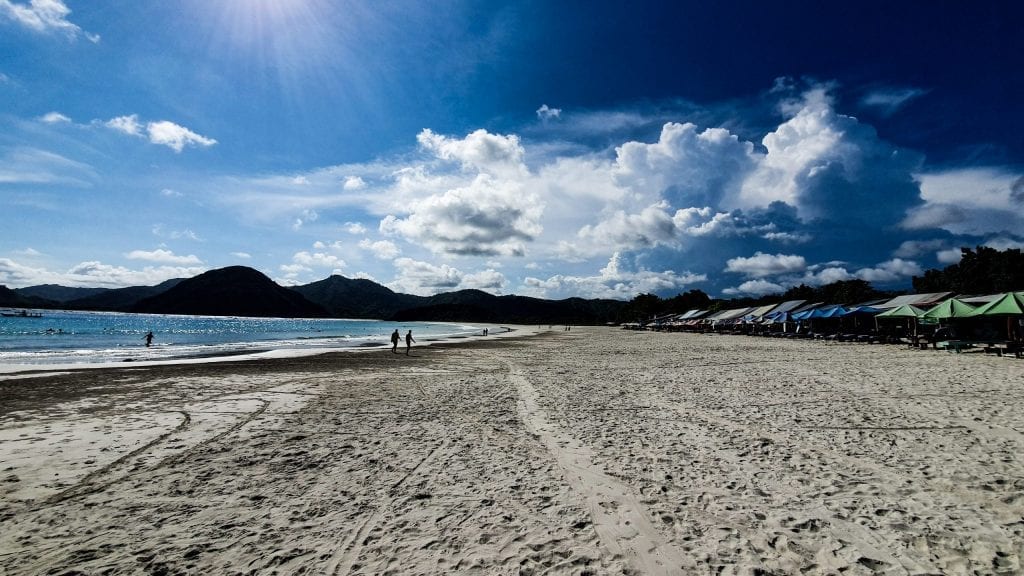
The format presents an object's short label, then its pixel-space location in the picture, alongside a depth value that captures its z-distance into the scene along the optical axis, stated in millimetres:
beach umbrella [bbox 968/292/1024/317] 19266
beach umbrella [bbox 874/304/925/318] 26547
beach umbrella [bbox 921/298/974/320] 21608
